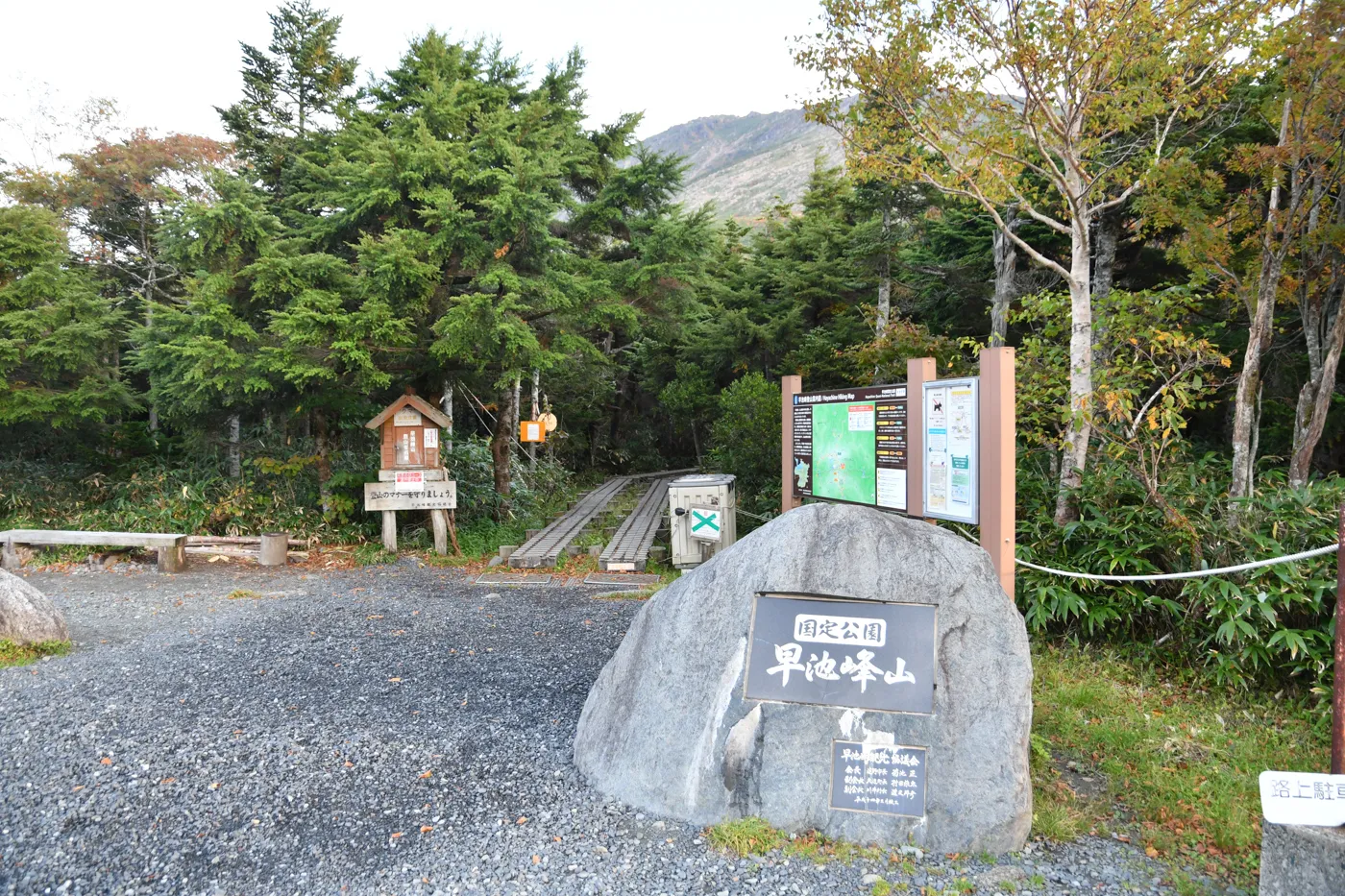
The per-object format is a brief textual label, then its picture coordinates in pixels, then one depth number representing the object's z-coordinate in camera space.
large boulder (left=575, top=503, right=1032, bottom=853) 3.01
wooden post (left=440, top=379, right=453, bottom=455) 11.02
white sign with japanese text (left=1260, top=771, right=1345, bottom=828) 2.24
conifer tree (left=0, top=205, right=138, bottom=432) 9.76
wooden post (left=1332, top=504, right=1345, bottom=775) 2.43
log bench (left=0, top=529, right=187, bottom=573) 8.77
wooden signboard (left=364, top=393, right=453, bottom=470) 9.27
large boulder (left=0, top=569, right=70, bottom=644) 5.47
